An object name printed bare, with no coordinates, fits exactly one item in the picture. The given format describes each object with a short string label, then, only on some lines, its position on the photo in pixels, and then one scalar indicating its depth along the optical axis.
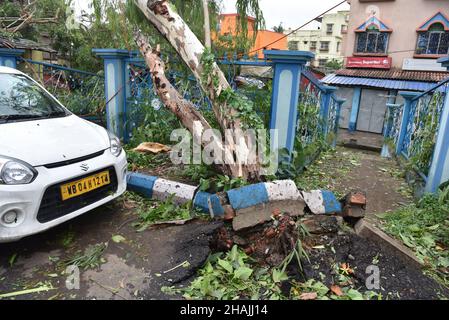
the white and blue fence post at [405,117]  6.63
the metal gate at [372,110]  18.31
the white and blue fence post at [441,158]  3.57
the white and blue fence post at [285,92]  3.84
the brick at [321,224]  2.93
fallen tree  3.74
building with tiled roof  17.05
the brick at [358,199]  3.06
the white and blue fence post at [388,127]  8.24
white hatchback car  2.48
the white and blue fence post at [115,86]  5.73
